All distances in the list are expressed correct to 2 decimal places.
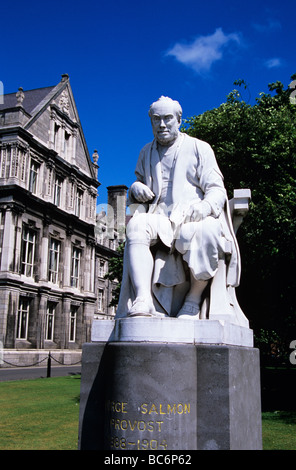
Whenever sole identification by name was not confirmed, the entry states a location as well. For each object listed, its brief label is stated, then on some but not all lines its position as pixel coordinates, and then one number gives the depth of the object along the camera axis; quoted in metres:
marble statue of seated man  4.61
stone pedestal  3.91
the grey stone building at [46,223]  30.67
